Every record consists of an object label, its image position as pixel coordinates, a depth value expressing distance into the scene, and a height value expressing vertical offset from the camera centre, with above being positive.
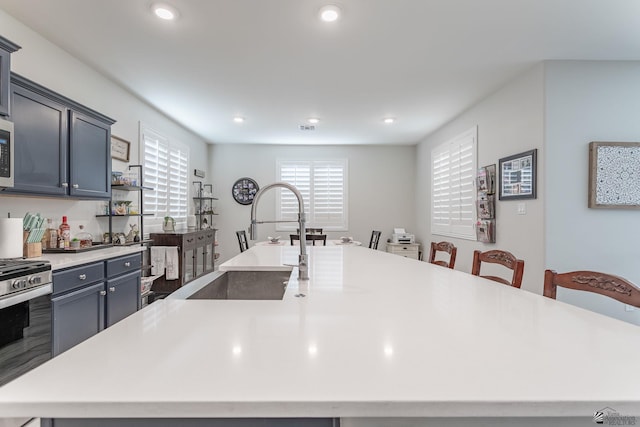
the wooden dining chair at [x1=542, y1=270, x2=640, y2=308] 1.12 -0.26
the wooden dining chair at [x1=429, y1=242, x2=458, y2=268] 2.28 -0.26
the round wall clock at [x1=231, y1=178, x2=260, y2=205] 6.59 +0.44
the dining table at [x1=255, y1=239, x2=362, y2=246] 4.51 -0.42
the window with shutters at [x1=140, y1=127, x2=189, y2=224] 4.24 +0.52
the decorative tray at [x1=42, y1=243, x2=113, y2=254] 2.55 -0.32
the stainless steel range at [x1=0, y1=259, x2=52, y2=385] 1.64 -0.57
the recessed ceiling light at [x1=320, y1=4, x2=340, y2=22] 2.26 +1.42
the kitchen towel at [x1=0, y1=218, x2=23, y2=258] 1.98 -0.17
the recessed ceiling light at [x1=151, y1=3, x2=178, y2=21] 2.23 +1.40
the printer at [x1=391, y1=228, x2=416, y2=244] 6.29 -0.47
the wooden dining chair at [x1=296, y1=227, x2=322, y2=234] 5.32 -0.31
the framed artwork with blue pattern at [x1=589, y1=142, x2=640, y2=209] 2.95 +0.37
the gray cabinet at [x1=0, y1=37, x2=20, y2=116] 1.92 +0.82
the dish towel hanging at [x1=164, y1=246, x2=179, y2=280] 4.14 -0.63
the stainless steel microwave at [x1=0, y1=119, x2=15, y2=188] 1.91 +0.33
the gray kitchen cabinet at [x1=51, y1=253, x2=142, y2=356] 2.04 -0.63
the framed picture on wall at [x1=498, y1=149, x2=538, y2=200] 3.16 +0.40
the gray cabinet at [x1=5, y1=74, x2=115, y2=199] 2.13 +0.49
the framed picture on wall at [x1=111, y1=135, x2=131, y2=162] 3.49 +0.69
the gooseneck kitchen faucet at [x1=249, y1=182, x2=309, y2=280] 1.47 -0.08
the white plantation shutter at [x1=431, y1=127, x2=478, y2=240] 4.41 +0.42
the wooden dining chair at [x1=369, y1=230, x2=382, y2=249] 5.30 -0.52
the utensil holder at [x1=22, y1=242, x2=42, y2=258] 2.19 -0.27
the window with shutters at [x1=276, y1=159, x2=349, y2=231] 6.65 +0.42
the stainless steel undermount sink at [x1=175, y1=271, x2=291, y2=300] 1.84 -0.41
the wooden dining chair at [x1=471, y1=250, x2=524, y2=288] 1.59 -0.26
